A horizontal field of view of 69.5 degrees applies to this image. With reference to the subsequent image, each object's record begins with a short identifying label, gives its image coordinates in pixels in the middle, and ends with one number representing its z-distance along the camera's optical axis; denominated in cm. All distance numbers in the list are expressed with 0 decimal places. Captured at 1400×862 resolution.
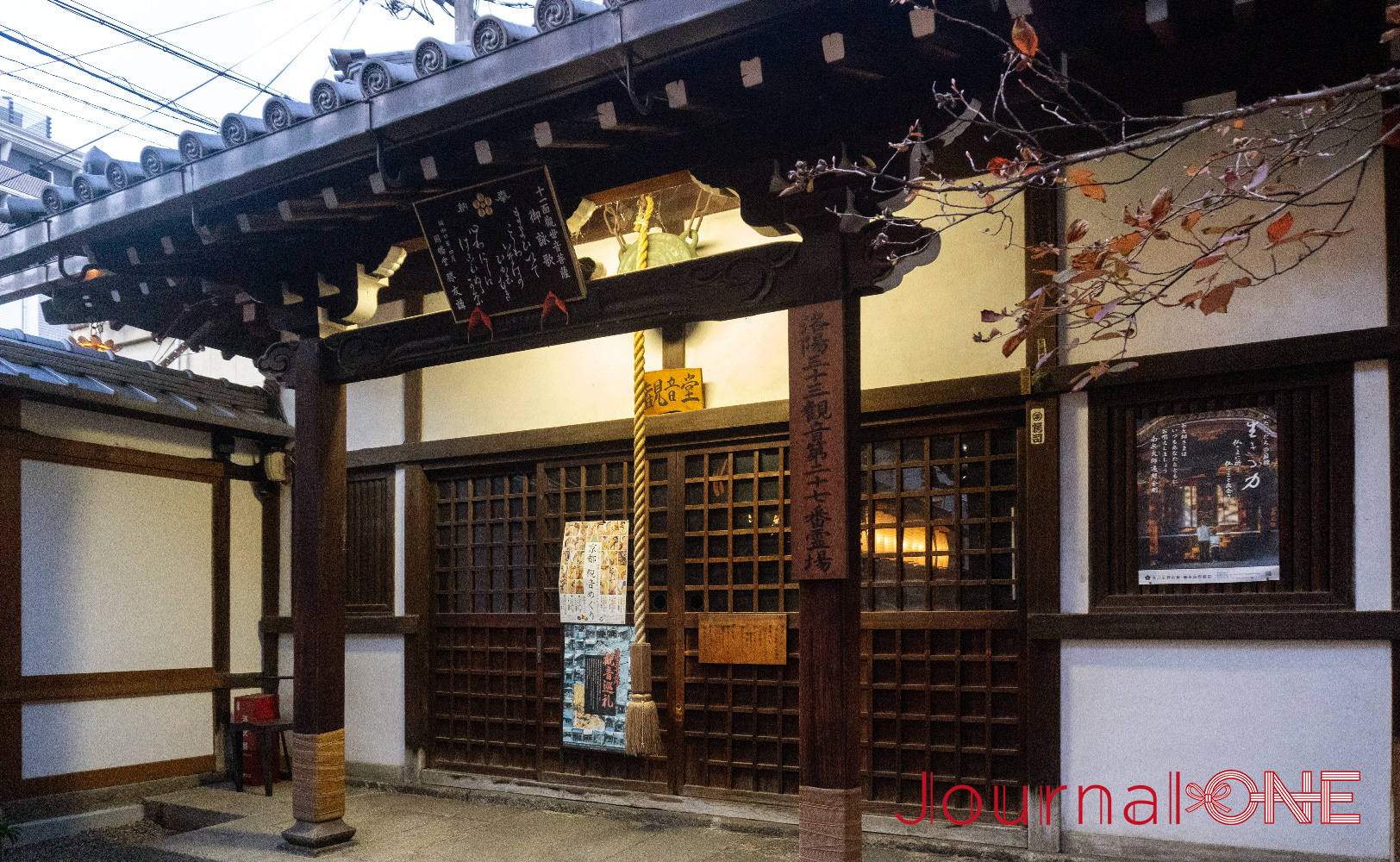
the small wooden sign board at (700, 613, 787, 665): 700
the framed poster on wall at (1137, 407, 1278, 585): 530
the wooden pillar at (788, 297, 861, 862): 464
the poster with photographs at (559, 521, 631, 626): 781
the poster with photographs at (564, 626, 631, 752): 774
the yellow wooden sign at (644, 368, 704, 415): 751
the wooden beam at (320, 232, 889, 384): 484
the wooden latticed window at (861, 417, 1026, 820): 619
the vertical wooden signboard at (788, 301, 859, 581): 466
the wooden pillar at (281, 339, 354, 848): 669
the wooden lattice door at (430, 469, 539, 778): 836
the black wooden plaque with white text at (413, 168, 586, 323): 560
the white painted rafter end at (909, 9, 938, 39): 385
